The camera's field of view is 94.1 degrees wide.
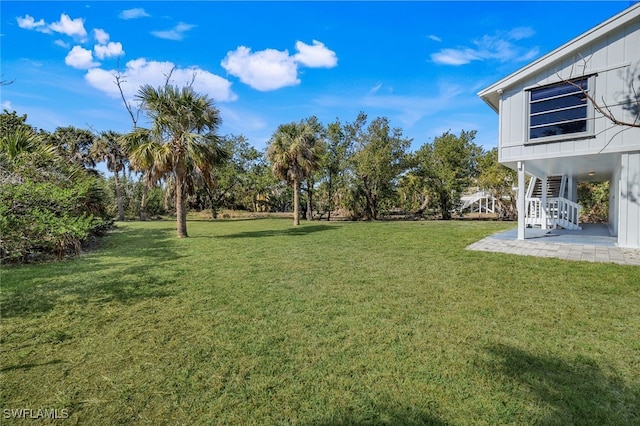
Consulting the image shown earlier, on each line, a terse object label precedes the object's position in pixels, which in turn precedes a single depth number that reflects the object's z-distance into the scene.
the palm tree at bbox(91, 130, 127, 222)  27.06
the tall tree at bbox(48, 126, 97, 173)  25.84
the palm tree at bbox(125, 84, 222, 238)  11.00
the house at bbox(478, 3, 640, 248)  7.16
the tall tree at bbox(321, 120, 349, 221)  25.52
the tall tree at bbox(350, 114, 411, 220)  22.89
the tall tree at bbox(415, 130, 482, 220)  23.80
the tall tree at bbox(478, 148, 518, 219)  20.78
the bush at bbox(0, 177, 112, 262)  3.18
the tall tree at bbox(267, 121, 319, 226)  16.70
